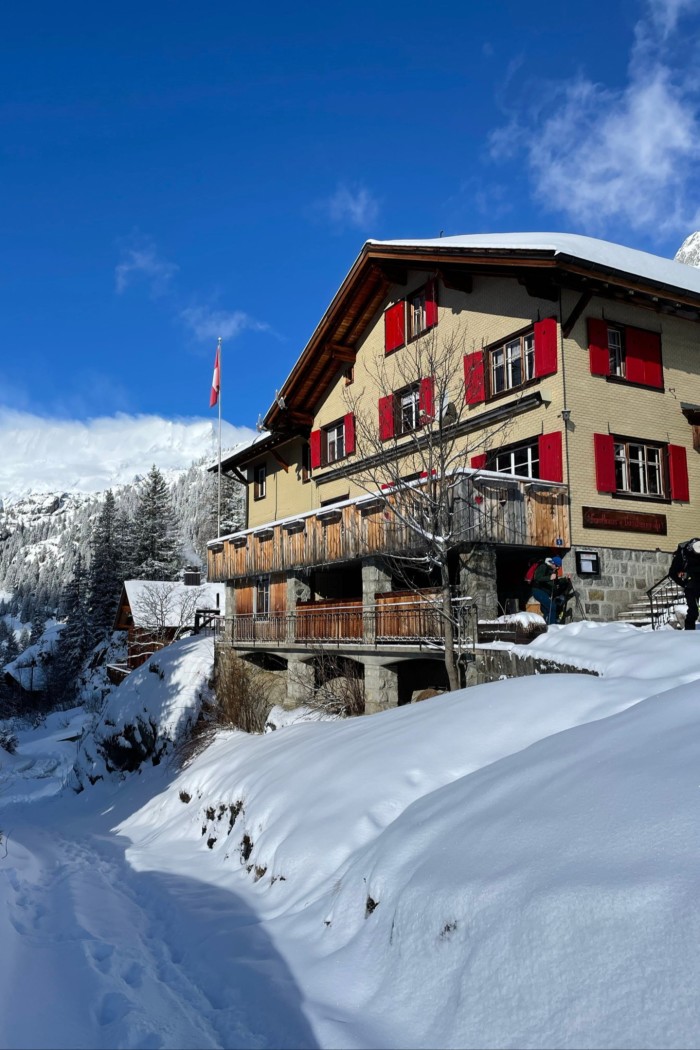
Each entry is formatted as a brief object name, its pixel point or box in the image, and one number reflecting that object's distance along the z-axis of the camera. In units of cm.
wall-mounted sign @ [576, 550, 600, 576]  1725
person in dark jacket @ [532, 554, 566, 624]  1603
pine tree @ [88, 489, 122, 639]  5512
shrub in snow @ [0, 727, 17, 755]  3922
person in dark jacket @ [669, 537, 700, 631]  1332
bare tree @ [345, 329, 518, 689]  1450
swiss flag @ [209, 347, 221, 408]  3903
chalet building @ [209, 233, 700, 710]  1692
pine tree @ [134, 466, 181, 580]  5981
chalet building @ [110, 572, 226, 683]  4100
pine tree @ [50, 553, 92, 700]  5453
